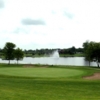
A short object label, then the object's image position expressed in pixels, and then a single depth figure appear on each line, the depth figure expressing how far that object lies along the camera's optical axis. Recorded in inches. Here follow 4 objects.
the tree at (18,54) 3159.5
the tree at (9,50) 3056.1
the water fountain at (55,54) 6944.9
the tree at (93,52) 2536.9
